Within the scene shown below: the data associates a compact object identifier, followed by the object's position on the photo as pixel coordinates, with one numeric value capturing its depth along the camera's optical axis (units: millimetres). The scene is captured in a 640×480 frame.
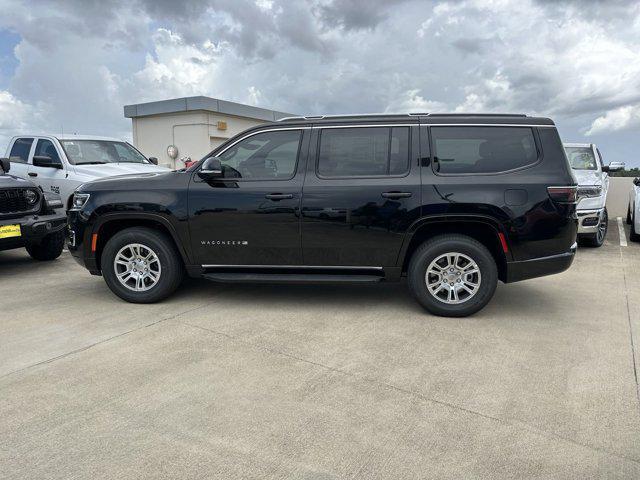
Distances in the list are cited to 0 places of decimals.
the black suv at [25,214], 6375
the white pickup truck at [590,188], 8234
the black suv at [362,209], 4562
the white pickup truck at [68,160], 8320
